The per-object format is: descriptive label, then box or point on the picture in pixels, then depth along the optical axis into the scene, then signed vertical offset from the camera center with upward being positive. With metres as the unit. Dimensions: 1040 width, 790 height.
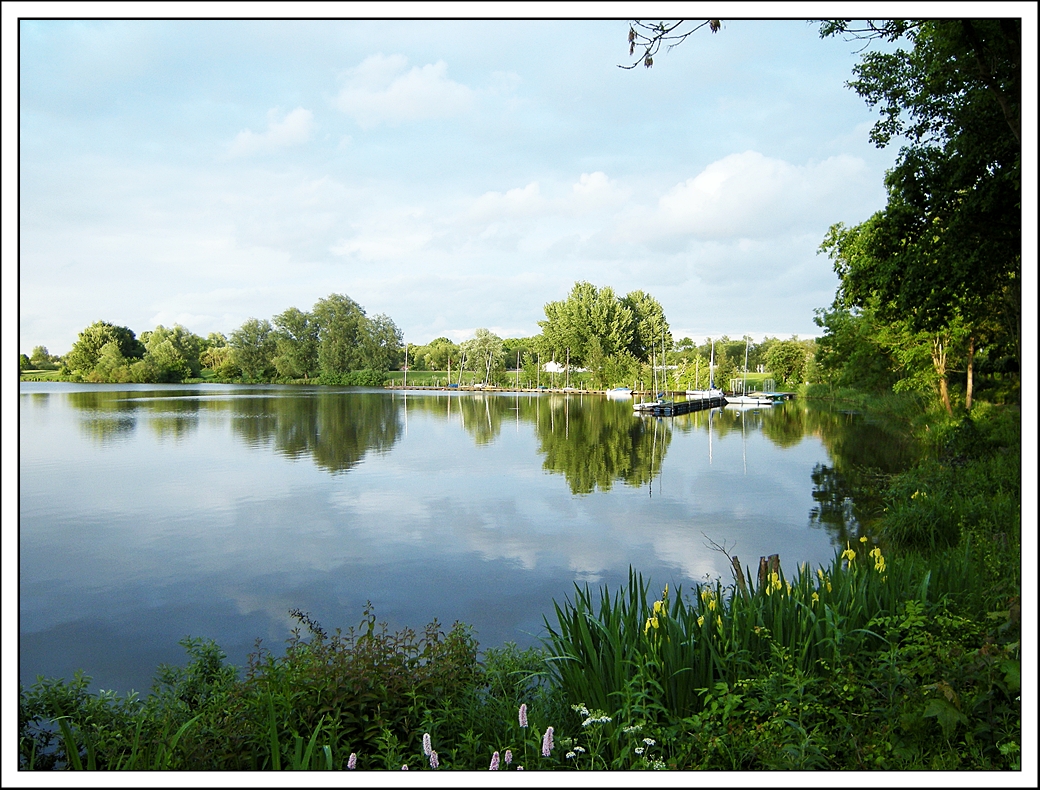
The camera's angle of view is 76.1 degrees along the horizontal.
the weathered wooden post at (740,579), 4.25 -1.29
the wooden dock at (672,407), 38.71 -1.35
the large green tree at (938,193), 8.68 +2.91
